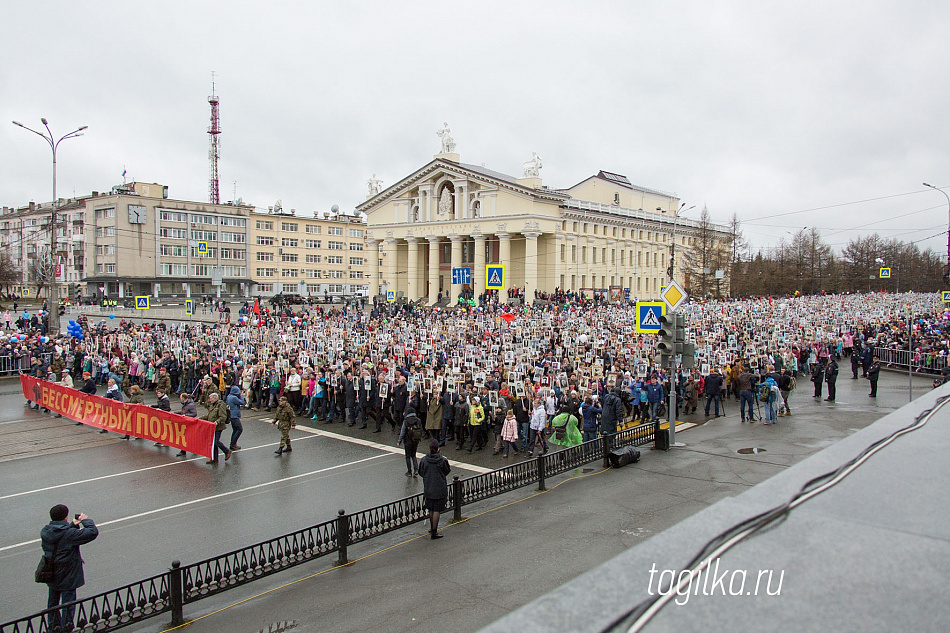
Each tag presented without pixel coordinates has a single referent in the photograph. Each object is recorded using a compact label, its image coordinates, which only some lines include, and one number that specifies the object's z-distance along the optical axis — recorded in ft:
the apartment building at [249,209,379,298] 283.59
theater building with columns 200.95
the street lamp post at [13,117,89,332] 90.86
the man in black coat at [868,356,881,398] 63.72
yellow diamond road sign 49.19
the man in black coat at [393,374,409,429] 52.49
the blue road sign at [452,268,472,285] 167.64
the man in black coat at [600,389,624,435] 45.60
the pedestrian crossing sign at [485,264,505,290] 93.71
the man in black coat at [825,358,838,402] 63.26
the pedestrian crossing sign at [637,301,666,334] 53.93
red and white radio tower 299.17
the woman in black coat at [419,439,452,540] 29.87
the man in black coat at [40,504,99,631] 21.50
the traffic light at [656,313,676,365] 46.57
